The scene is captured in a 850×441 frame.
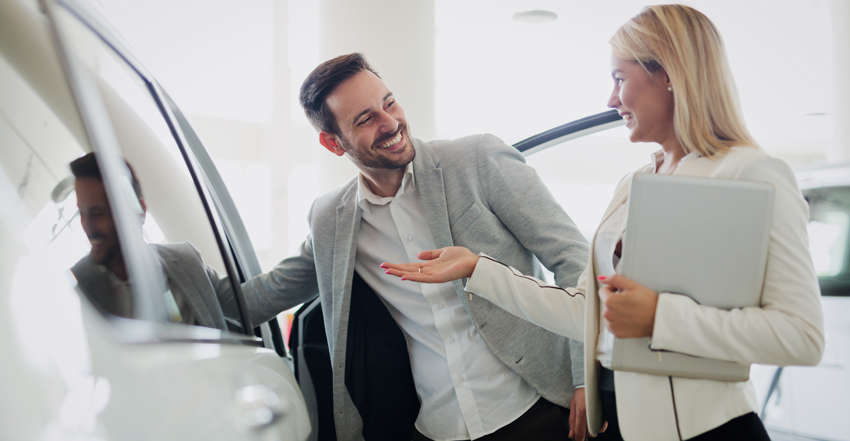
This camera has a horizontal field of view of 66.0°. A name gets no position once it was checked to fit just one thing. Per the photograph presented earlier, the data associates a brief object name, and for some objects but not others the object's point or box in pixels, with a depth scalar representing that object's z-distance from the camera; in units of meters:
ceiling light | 5.96
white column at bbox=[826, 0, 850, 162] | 4.96
